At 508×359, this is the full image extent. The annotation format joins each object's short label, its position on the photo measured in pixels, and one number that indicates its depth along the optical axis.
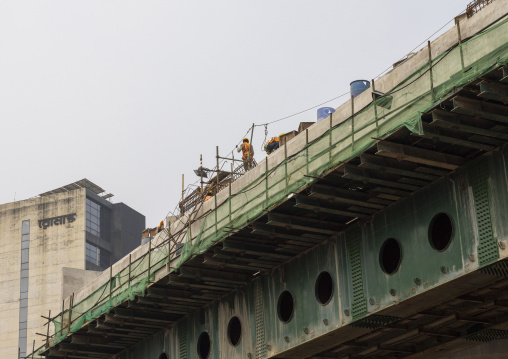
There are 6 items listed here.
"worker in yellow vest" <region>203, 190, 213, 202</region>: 40.50
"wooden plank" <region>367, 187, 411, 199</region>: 24.55
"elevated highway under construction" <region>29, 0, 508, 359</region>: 21.88
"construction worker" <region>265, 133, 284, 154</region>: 34.56
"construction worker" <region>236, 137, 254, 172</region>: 42.19
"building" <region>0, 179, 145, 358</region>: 115.25
